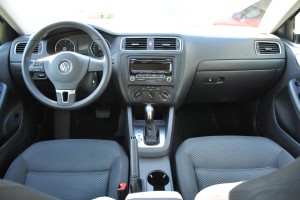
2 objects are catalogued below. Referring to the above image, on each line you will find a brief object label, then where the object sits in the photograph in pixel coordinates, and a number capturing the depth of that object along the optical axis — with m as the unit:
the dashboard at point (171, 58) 2.00
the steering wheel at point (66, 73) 1.74
